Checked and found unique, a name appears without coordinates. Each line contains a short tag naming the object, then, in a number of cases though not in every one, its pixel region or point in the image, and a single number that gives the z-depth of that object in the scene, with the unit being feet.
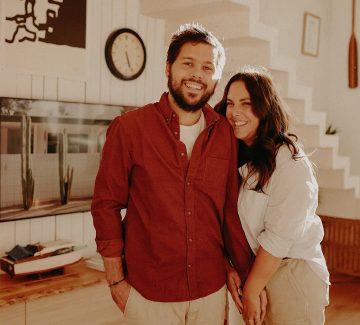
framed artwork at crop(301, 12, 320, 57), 15.71
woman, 5.53
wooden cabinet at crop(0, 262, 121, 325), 7.81
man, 5.51
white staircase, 9.76
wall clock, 10.56
